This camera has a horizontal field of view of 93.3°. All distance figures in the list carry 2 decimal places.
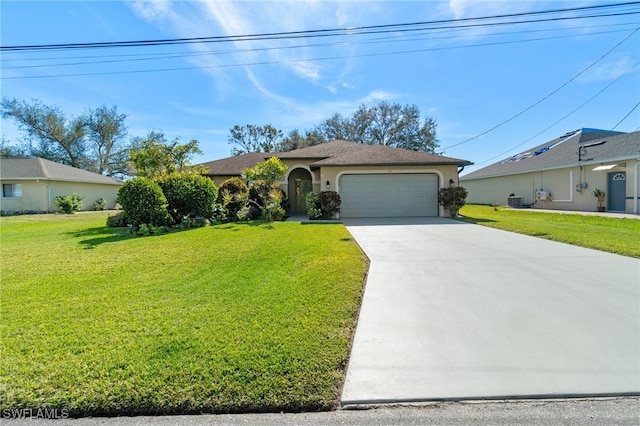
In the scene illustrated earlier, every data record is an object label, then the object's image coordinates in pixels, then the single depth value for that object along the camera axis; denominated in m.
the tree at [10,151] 33.66
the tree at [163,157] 13.42
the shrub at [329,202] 14.20
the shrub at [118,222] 12.61
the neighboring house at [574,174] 15.39
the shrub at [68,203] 20.31
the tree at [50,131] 33.19
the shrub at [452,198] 14.43
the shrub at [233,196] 14.04
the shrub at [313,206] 14.23
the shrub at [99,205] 25.02
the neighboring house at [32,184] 20.89
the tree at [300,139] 36.97
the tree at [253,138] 40.03
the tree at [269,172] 13.52
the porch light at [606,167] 15.73
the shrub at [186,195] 11.84
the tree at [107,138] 36.28
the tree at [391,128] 36.81
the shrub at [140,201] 10.27
